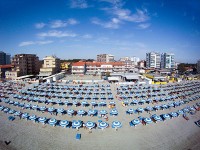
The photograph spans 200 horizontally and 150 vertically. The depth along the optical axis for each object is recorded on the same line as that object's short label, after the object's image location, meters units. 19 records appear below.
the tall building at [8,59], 130.12
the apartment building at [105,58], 102.07
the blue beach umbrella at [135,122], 18.69
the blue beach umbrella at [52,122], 18.46
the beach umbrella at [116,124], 17.89
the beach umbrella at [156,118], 20.00
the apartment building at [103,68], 70.44
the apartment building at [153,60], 105.27
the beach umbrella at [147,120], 19.34
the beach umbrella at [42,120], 19.13
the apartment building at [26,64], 64.62
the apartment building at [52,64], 68.32
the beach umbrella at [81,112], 21.79
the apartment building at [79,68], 68.56
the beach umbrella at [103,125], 17.86
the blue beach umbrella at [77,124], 17.75
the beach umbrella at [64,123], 18.05
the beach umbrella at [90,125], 17.66
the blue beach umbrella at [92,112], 21.83
